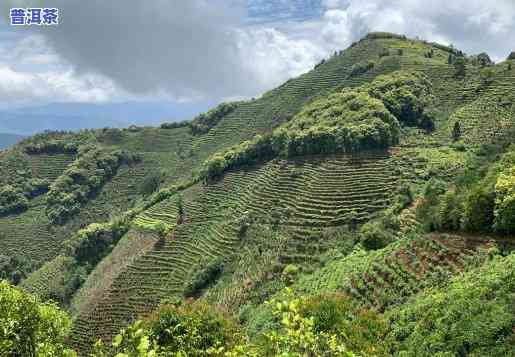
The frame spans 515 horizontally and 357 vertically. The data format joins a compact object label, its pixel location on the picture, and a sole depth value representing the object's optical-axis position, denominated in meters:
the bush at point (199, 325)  28.95
